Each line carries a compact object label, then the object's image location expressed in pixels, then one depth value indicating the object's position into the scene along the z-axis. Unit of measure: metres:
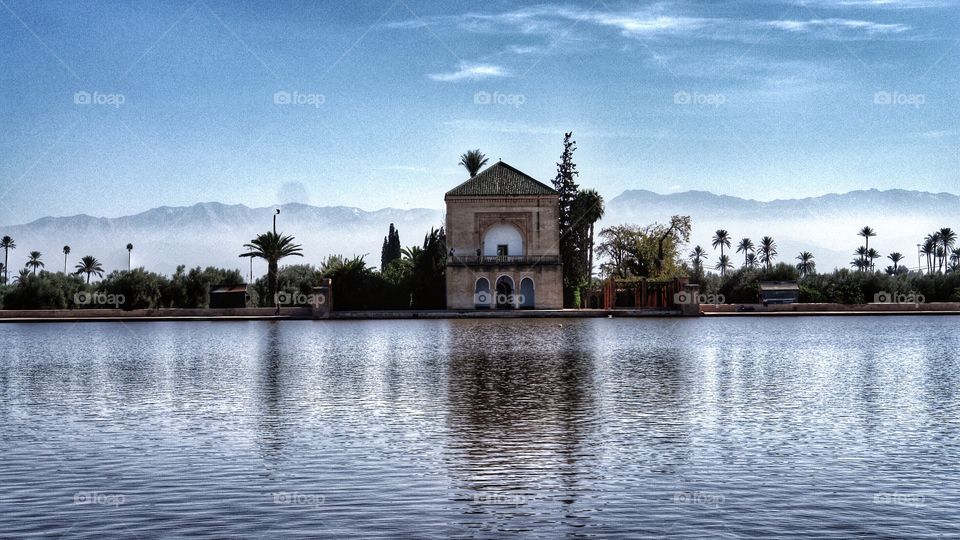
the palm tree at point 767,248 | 144.00
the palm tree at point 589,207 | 74.88
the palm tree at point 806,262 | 173.50
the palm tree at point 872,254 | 159.12
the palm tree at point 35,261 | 139.77
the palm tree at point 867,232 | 139.12
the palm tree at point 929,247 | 143.26
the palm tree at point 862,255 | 154.38
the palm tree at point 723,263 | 166.62
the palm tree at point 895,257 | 171.38
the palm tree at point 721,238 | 161.38
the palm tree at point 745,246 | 180.12
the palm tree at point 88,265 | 128.75
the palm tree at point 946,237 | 130.00
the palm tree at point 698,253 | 179.62
